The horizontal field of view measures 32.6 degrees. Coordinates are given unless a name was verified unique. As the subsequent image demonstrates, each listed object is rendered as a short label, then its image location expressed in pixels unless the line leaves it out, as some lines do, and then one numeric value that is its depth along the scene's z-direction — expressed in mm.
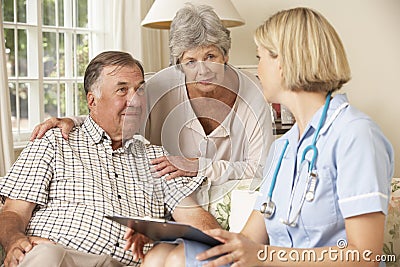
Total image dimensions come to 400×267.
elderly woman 2299
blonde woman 1512
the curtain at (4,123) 2910
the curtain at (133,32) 3674
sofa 2068
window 3287
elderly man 2205
